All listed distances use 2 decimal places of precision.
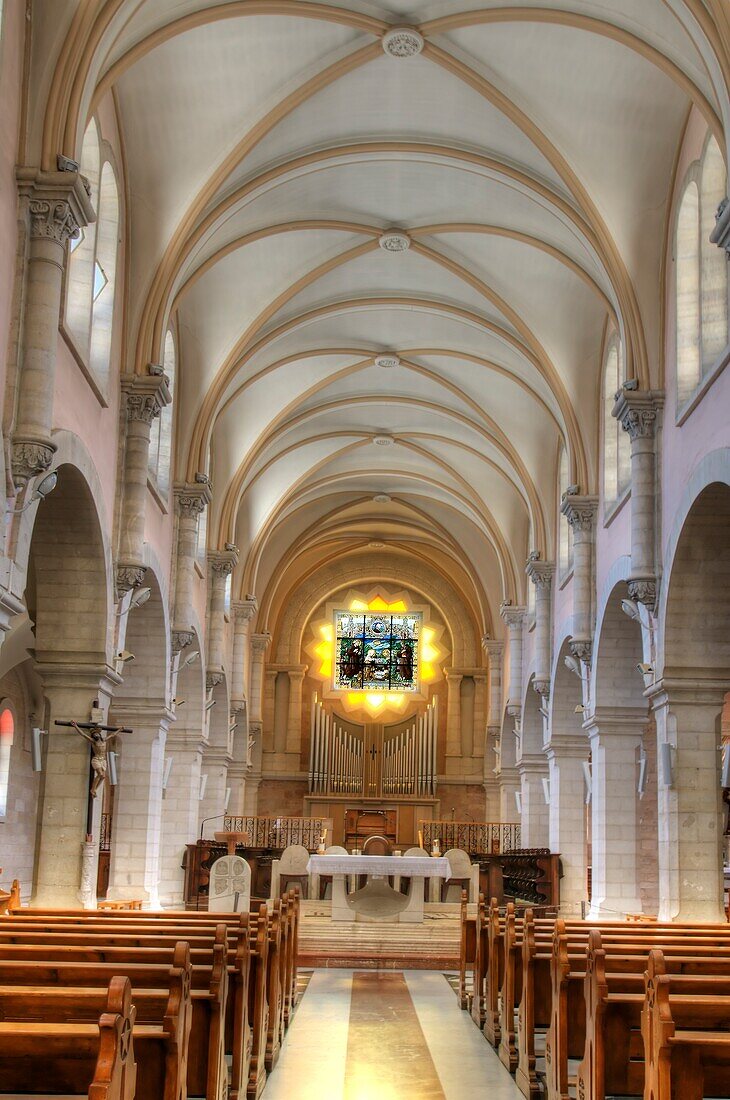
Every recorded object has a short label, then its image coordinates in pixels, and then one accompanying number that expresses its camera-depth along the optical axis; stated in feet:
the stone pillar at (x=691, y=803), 53.36
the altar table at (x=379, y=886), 68.59
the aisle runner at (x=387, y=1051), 31.45
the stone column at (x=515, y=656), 103.76
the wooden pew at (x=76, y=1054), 16.08
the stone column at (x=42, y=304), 39.99
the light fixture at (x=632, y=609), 59.31
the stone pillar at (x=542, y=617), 87.35
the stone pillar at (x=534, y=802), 98.17
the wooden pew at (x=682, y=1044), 19.92
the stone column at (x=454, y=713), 133.59
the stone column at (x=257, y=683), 122.11
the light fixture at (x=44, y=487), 41.60
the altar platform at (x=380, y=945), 62.03
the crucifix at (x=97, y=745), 51.80
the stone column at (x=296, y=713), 134.92
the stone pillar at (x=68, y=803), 50.72
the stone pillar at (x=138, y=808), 66.13
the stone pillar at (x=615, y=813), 67.10
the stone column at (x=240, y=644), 106.42
